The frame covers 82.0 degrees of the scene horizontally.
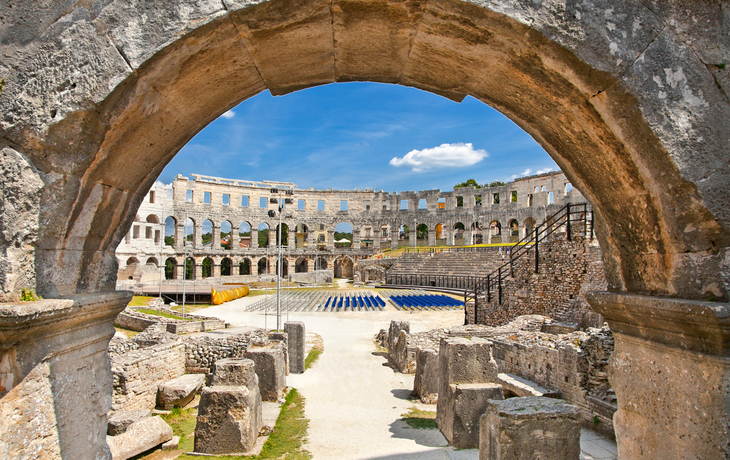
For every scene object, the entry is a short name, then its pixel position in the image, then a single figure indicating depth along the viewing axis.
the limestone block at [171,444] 6.12
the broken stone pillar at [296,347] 10.60
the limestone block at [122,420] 6.18
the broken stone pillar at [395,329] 12.27
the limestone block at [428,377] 8.38
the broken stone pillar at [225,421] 5.73
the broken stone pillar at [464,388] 6.05
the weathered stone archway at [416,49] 1.93
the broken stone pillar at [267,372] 7.95
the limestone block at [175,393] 8.09
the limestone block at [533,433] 3.84
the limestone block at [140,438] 5.64
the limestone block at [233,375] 6.17
